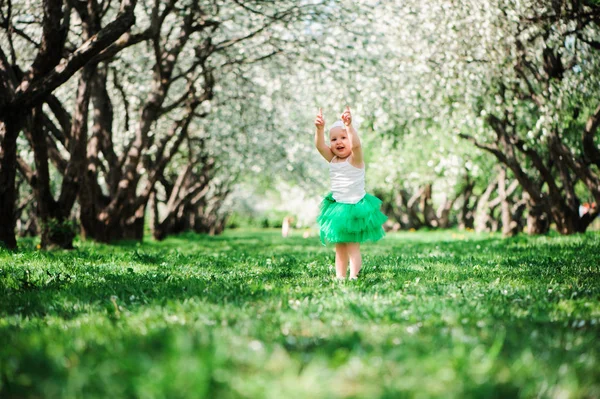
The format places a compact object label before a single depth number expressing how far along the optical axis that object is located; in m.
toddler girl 7.00
